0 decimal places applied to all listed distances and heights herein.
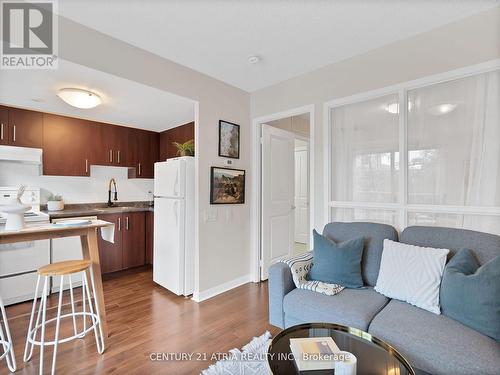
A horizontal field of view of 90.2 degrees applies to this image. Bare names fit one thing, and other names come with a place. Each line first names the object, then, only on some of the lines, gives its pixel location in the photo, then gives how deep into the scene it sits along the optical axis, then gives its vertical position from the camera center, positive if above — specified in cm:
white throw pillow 163 -61
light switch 294 -32
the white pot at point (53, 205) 345 -24
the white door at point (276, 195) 342 -10
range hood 294 +41
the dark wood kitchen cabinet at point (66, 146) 334 +59
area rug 168 -124
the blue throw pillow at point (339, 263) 196 -61
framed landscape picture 299 +2
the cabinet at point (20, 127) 300 +76
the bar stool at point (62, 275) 167 -62
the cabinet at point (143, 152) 421 +62
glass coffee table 113 -81
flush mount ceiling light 254 +95
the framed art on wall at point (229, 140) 307 +61
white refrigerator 286 -44
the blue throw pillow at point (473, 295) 135 -62
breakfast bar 166 -35
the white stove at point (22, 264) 262 -84
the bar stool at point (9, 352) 164 -111
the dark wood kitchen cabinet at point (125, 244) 349 -83
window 185 +27
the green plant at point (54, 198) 351 -14
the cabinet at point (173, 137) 394 +84
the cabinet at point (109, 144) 377 +68
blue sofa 124 -80
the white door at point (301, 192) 566 -10
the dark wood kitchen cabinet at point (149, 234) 393 -73
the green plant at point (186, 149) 309 +48
